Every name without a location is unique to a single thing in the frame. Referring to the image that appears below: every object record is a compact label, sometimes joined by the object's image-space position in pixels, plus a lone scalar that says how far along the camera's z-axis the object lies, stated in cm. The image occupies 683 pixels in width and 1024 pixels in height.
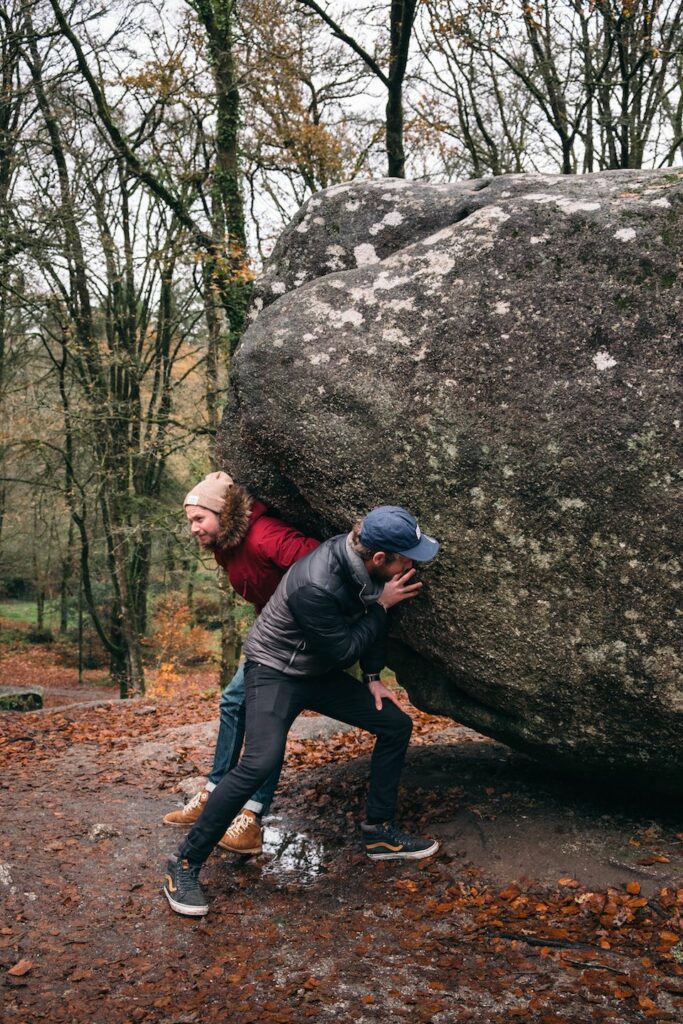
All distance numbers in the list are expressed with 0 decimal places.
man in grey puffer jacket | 443
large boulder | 440
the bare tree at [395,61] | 1142
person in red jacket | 509
